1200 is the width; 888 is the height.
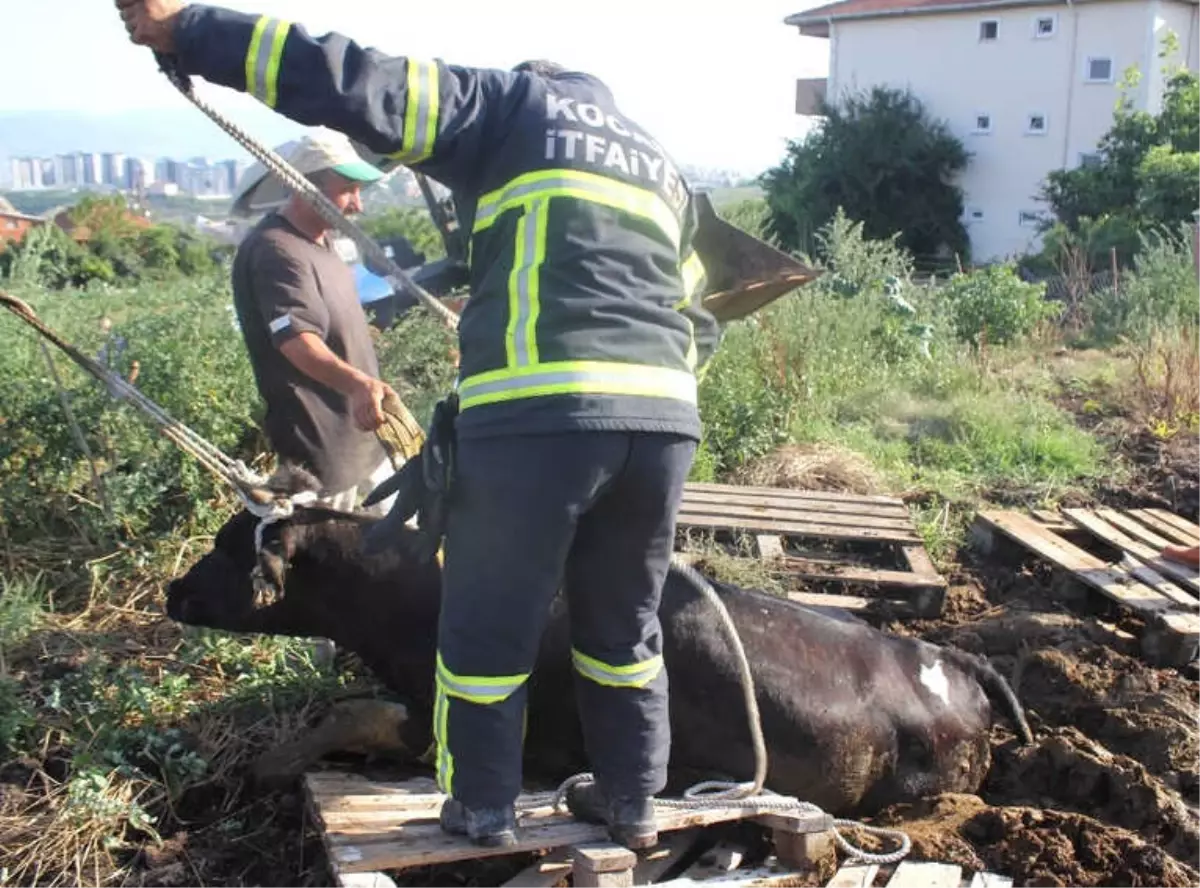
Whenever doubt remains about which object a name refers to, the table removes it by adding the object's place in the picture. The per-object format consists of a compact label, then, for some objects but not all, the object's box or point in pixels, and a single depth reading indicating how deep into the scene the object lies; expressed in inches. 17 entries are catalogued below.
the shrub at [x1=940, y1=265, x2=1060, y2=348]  450.3
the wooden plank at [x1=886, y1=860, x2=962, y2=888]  125.8
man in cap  155.1
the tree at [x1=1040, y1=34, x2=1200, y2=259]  949.8
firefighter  101.0
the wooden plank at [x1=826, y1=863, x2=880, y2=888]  124.5
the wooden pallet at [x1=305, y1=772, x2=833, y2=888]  113.7
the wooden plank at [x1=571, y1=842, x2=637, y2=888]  114.4
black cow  140.3
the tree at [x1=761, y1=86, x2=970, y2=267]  1211.2
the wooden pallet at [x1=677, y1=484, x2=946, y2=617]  217.0
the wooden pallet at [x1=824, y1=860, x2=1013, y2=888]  125.4
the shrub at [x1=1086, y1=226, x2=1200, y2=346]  457.1
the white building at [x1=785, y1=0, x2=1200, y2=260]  1261.1
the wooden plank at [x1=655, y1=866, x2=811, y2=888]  121.9
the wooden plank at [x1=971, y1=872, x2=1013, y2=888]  126.4
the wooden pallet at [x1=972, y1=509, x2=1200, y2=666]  199.9
